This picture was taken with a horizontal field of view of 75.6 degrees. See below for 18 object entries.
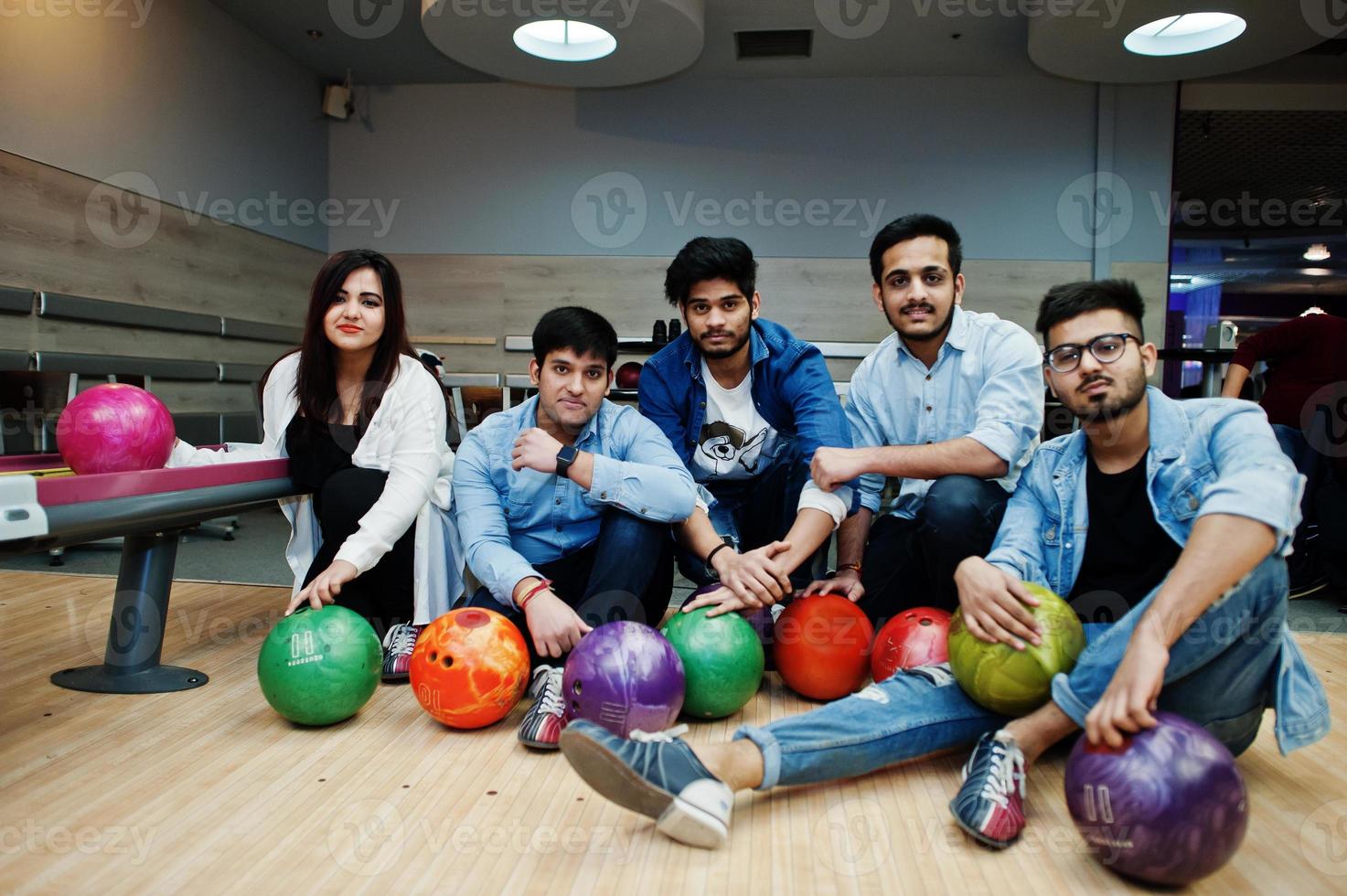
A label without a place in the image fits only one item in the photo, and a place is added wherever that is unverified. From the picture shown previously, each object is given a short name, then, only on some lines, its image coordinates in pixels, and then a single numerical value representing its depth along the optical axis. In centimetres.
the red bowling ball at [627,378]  534
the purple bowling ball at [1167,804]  113
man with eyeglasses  128
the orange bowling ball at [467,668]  174
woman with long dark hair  220
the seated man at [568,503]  195
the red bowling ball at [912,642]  177
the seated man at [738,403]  225
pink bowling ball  184
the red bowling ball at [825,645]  193
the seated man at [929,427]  204
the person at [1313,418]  327
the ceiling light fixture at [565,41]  486
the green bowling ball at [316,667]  173
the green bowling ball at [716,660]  179
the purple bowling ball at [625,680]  162
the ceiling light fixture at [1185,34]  464
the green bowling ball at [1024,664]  148
